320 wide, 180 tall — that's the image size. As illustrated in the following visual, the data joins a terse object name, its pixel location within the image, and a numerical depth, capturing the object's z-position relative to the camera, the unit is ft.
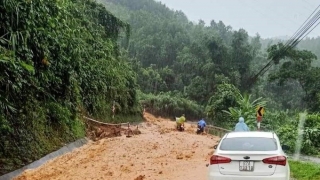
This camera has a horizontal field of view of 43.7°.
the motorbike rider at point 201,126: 101.60
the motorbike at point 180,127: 106.32
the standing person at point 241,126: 46.27
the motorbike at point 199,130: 101.16
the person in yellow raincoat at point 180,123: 106.58
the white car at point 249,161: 24.79
